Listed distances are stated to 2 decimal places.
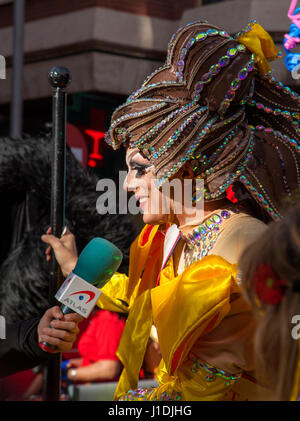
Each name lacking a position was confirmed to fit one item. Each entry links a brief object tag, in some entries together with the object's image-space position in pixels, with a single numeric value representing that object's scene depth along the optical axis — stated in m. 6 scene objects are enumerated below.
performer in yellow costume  1.72
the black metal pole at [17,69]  5.08
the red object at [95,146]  6.95
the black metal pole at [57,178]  2.17
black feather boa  3.13
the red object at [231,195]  1.98
